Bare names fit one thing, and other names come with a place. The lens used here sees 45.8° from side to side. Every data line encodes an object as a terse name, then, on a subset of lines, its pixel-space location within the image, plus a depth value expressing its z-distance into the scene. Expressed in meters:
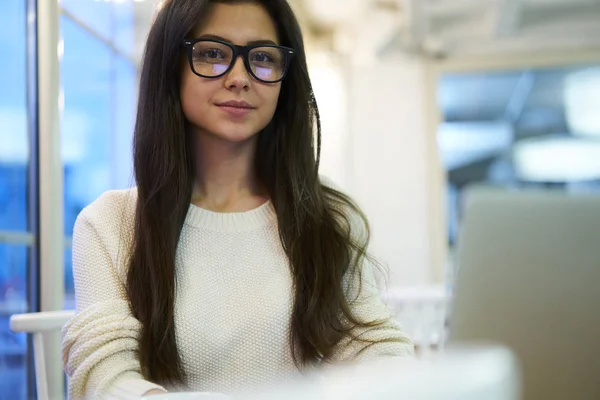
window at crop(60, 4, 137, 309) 2.91
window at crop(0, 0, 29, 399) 2.18
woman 1.21
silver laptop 0.68
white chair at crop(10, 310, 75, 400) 1.46
